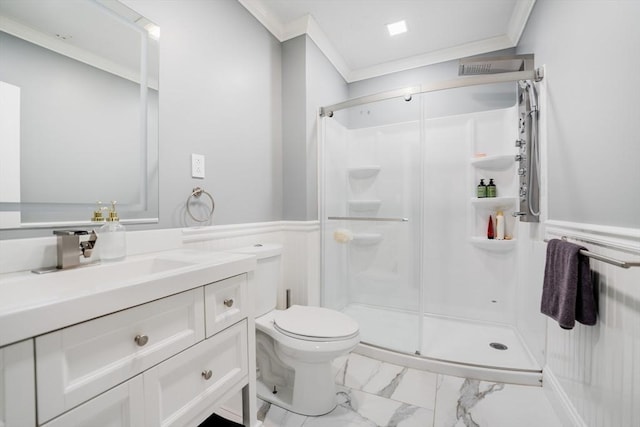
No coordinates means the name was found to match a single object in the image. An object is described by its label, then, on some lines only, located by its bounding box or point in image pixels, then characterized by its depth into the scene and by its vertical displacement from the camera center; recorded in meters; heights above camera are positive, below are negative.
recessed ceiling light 2.09 +1.45
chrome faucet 0.89 -0.13
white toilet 1.34 -0.68
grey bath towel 1.08 -0.33
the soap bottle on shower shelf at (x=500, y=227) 2.27 -0.14
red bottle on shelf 2.32 -0.18
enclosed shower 1.91 -0.04
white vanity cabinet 0.57 -0.41
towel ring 1.41 +0.07
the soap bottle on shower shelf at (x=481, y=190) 2.29 +0.17
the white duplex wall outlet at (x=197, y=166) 1.43 +0.24
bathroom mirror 0.87 +0.37
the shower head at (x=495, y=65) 1.74 +0.99
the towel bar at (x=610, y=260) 0.80 -0.16
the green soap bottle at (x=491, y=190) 2.28 +0.17
